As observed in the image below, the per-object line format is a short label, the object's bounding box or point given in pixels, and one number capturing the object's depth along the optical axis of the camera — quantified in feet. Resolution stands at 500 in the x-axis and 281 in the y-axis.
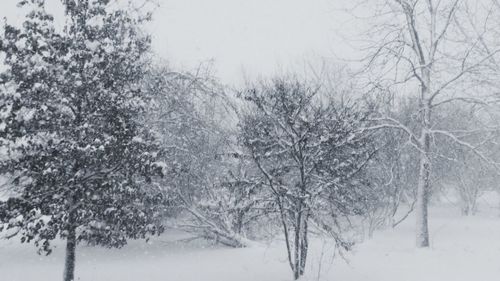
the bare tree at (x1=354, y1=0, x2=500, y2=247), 44.75
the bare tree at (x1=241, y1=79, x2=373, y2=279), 30.19
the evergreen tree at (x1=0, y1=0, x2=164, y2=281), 25.14
